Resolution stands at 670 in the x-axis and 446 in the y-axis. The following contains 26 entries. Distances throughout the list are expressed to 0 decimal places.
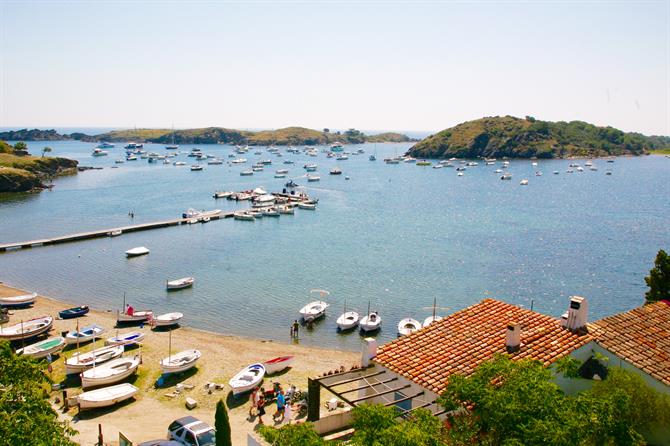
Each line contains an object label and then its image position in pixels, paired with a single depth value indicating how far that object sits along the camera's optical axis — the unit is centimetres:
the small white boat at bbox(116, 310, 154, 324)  4150
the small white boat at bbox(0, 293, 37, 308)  4462
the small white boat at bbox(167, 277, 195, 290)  5206
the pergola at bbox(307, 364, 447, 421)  1741
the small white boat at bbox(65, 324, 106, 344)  3631
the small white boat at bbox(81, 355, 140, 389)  2972
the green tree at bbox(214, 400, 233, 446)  1750
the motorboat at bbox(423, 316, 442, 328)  4152
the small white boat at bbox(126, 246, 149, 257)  6456
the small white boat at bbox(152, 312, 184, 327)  4141
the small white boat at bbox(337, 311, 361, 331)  4197
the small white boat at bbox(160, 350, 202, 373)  3127
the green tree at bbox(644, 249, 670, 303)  3164
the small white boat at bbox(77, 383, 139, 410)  2711
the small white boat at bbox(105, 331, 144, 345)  3616
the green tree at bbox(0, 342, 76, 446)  1302
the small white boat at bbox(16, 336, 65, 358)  3384
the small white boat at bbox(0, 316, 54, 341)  3678
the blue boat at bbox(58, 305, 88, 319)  4219
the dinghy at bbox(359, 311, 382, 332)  4131
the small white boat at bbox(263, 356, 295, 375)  3212
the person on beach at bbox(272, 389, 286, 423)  2602
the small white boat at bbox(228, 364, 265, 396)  2886
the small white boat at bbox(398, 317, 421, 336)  4014
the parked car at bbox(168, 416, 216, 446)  2139
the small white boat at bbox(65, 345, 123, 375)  3162
